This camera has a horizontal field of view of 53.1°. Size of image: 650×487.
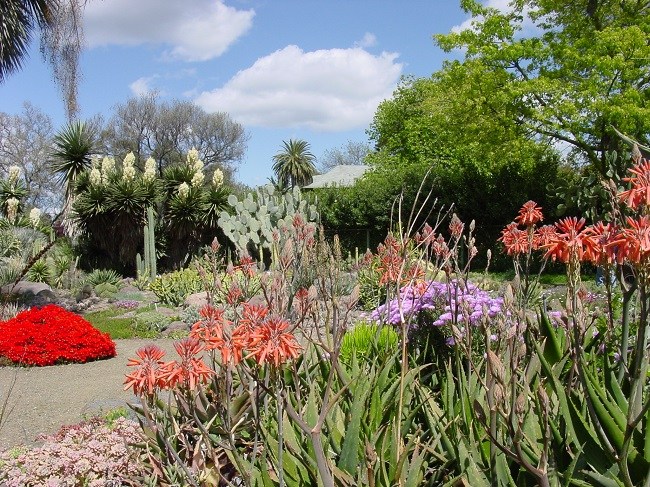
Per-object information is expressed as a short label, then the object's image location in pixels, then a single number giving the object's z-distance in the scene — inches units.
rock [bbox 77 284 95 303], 673.0
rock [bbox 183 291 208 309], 554.4
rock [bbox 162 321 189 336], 474.0
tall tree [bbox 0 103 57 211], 1715.1
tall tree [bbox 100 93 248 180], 1834.4
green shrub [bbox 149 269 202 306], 617.3
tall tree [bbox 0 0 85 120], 567.5
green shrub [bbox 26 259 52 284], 735.1
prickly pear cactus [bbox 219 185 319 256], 754.8
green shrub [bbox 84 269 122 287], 760.3
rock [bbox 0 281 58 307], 570.9
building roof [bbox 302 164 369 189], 1778.3
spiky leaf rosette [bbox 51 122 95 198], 927.0
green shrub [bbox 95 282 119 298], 698.2
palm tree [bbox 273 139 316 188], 1663.4
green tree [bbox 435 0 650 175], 662.5
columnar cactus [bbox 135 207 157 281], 779.4
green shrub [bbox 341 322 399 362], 203.8
